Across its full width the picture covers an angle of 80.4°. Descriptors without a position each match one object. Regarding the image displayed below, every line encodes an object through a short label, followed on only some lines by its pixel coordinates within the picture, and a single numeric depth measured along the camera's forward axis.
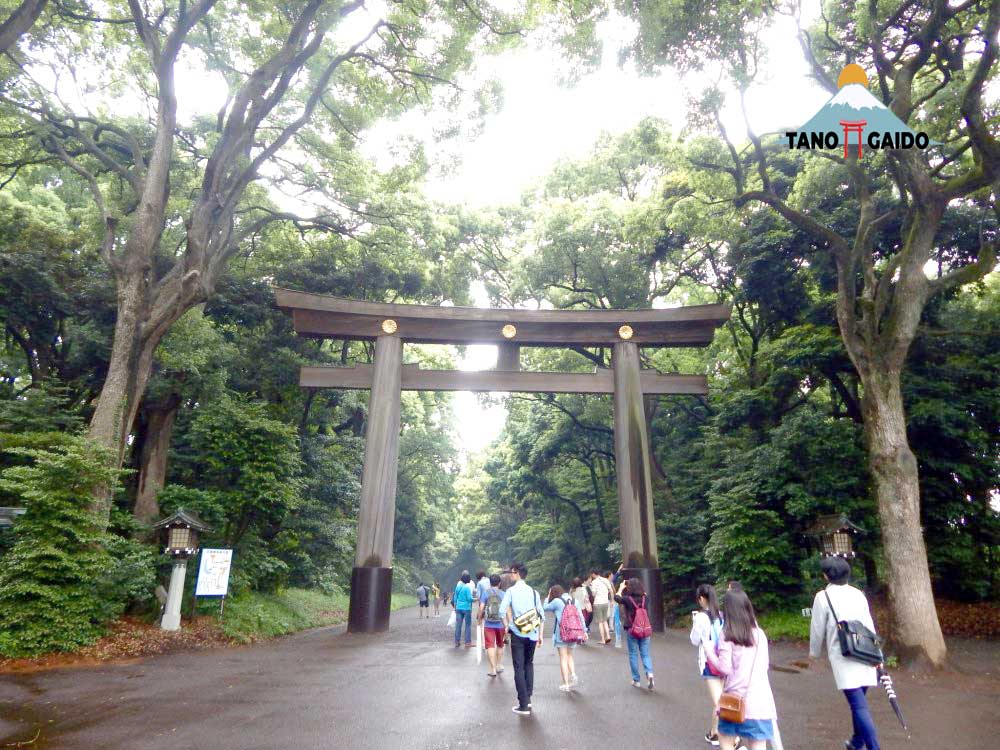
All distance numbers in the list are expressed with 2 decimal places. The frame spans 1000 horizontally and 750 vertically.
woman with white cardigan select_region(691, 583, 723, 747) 4.82
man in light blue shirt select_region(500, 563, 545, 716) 5.87
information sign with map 11.24
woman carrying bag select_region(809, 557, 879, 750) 4.16
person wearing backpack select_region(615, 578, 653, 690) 6.76
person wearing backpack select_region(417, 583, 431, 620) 21.28
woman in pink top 3.76
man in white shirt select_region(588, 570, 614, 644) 11.90
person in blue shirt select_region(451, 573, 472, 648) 10.83
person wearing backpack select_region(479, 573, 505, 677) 7.81
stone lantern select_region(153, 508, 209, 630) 10.75
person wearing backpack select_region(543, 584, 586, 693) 6.63
